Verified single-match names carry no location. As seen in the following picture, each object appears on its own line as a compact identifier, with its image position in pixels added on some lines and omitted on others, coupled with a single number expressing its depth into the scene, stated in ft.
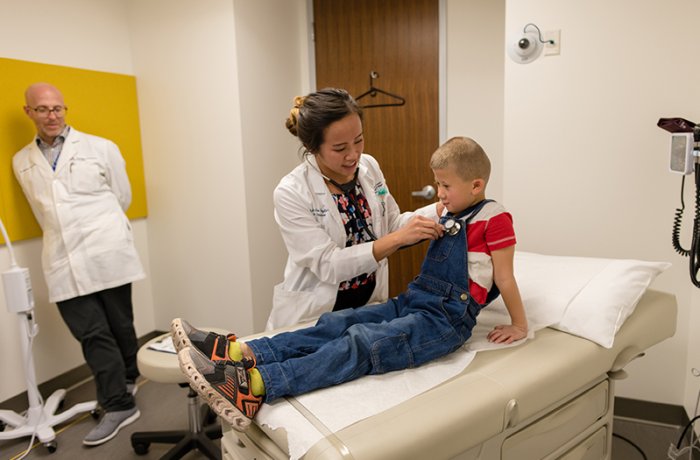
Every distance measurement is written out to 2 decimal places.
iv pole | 7.35
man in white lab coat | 8.07
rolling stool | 6.50
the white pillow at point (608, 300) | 4.87
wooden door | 9.48
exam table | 3.44
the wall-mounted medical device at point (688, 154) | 5.17
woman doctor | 5.07
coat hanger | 9.84
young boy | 3.84
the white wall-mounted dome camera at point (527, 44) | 6.89
